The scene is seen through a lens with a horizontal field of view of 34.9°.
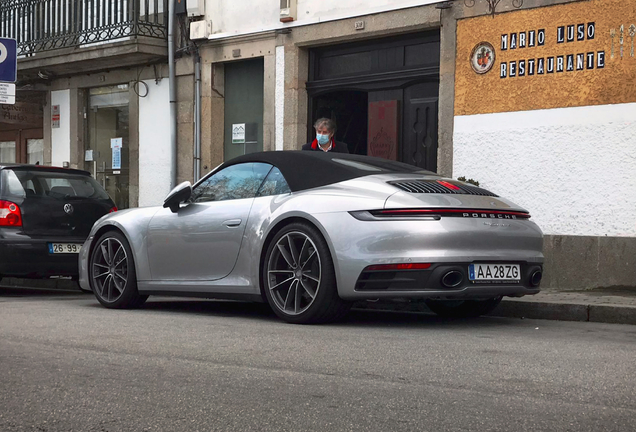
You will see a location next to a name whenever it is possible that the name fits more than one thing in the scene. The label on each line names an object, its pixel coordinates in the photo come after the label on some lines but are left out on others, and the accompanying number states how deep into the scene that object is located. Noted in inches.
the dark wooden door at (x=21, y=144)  845.2
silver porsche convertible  269.0
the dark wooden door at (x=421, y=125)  546.8
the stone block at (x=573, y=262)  444.8
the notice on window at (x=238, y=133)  664.4
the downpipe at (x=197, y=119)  673.6
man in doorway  434.3
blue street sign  590.6
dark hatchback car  444.5
